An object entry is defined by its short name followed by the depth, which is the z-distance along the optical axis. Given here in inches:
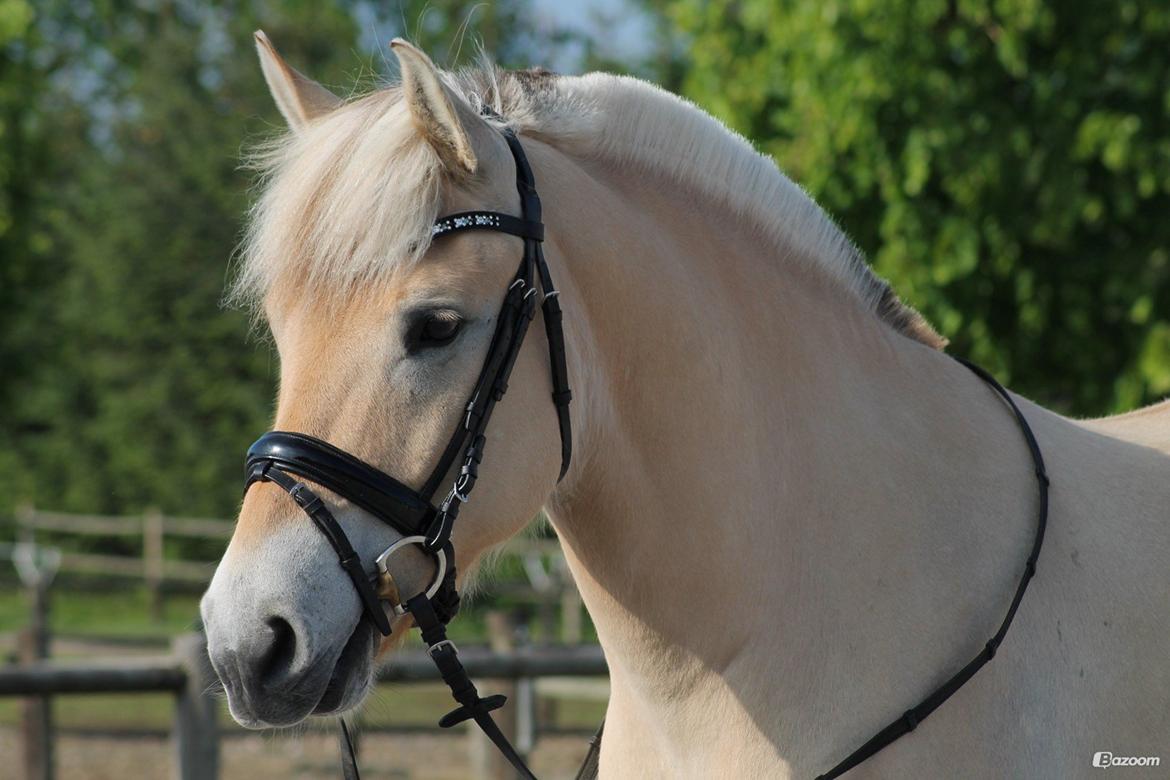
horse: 164.9
